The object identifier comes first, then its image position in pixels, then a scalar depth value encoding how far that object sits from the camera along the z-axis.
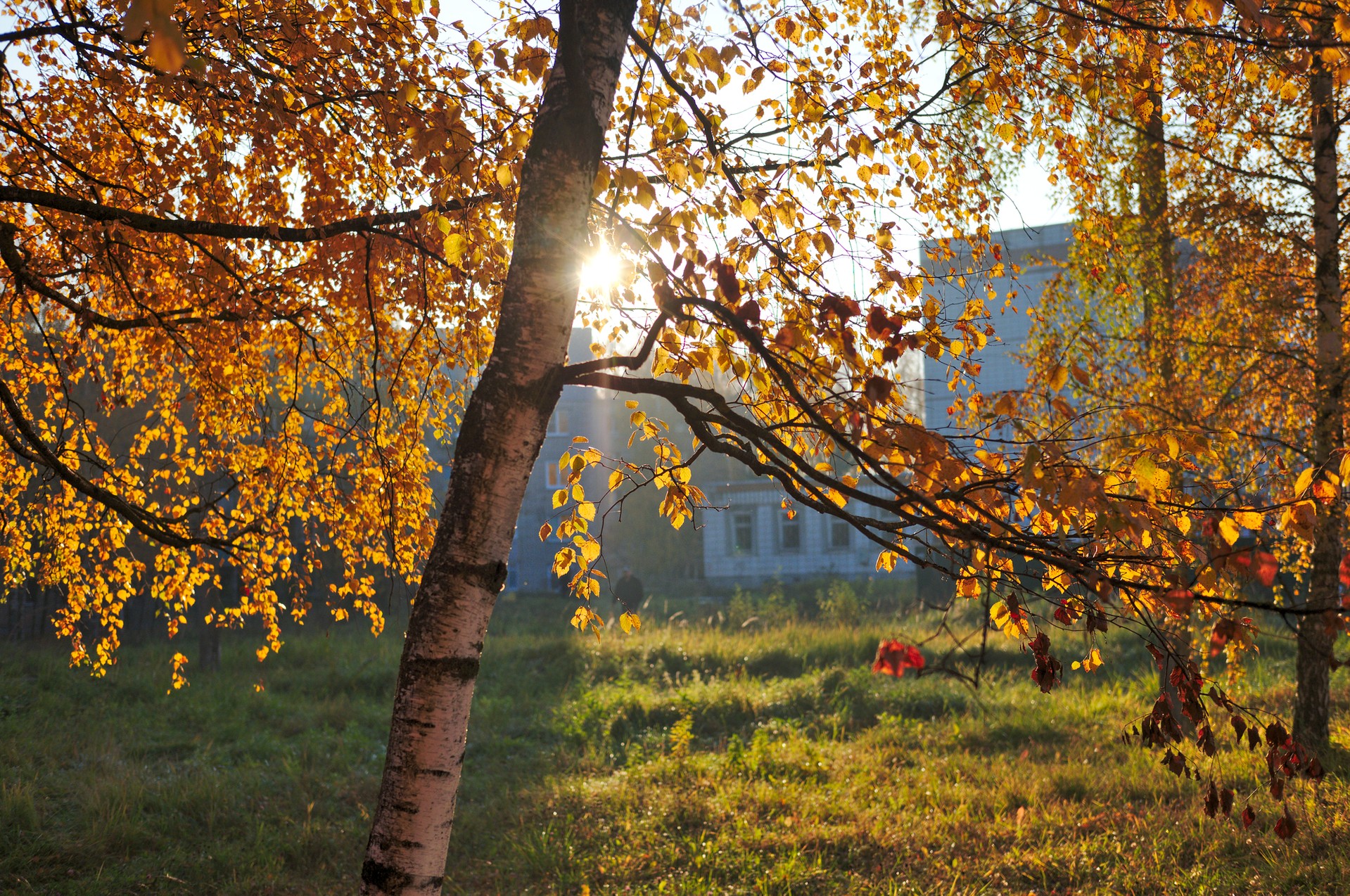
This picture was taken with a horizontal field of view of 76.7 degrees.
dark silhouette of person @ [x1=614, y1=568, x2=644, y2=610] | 21.41
